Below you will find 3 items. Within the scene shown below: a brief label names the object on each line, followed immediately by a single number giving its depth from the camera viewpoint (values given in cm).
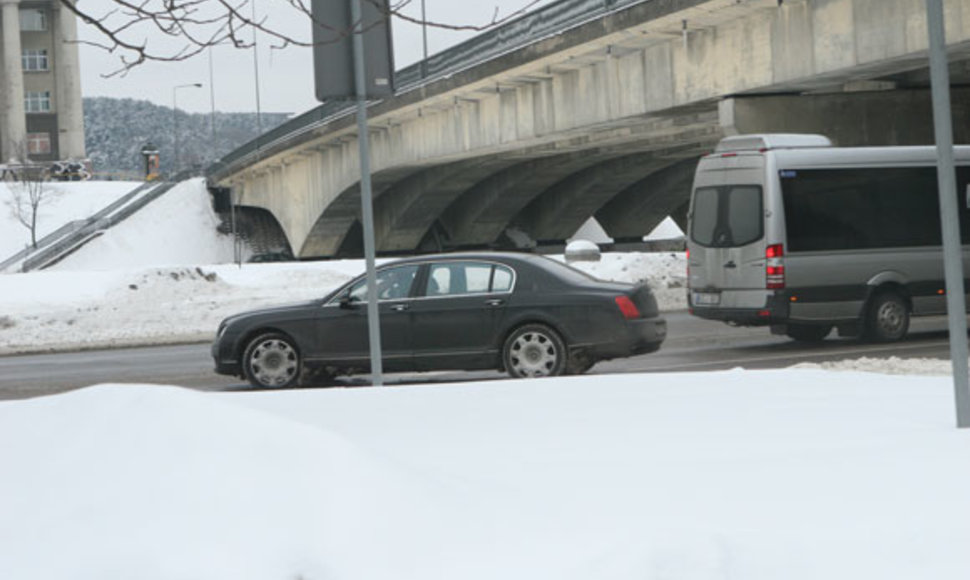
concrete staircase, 6418
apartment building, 11231
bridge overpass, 2303
